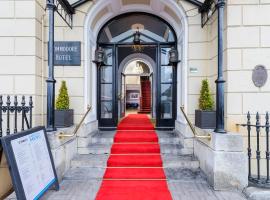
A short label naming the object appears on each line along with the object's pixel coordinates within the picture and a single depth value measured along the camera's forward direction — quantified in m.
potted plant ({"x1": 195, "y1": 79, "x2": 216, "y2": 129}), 4.52
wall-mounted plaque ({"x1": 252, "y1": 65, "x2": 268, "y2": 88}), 4.34
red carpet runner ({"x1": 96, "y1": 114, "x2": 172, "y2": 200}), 3.39
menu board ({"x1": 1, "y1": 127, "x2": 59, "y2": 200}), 2.56
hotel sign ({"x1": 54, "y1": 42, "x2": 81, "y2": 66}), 5.25
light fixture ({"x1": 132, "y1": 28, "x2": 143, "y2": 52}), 6.44
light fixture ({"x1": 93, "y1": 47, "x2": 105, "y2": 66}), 6.03
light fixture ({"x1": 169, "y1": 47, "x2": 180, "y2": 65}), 5.91
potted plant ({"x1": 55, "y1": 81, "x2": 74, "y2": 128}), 4.60
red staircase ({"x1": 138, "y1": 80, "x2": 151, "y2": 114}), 15.57
